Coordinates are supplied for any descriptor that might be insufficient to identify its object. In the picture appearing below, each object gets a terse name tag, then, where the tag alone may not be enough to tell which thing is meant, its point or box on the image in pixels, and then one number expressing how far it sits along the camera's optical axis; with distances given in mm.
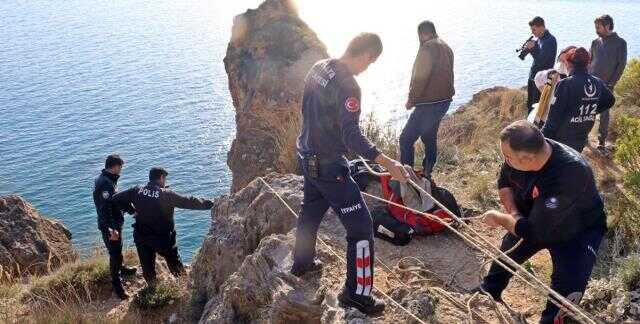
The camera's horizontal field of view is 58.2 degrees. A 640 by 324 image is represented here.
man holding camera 7844
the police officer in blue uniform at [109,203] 7352
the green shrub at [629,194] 5563
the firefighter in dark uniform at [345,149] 3799
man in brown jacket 6366
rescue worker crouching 3580
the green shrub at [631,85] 10723
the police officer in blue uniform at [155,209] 6973
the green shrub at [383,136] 8992
